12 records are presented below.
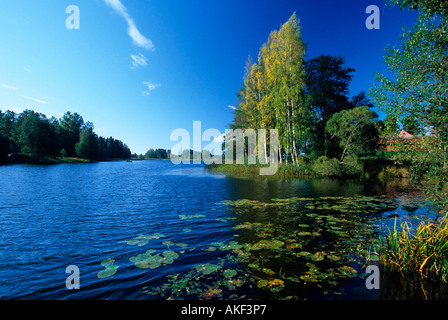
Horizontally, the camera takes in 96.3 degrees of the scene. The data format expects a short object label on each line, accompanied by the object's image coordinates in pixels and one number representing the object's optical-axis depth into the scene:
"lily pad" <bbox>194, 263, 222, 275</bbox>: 5.26
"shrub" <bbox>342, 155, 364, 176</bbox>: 25.88
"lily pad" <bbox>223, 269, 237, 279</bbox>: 5.00
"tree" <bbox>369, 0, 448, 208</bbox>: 6.35
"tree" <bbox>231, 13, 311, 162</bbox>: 28.69
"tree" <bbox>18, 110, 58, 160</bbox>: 72.38
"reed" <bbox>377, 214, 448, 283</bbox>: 4.62
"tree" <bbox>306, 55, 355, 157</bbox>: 33.03
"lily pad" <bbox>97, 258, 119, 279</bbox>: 5.27
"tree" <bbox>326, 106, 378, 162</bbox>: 25.16
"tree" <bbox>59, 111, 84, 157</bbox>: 98.67
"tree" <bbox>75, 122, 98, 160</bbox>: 95.31
